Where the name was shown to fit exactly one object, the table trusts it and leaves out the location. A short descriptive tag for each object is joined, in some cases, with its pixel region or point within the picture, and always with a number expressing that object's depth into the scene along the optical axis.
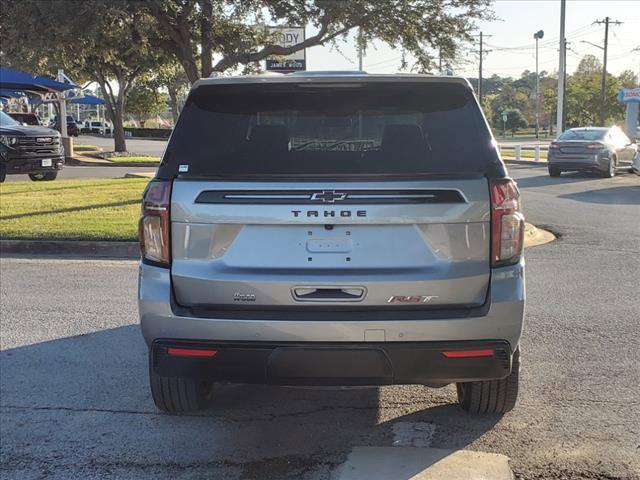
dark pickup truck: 17.50
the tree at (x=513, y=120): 88.88
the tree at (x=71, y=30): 13.05
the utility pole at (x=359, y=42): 15.86
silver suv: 3.27
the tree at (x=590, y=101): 63.41
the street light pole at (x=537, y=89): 68.69
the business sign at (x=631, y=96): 32.62
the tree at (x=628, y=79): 69.17
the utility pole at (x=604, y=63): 54.19
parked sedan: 21.00
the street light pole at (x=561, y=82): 31.43
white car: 79.61
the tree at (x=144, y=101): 72.56
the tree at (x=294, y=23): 14.30
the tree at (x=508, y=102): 101.06
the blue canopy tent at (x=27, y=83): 26.53
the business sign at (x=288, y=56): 15.66
